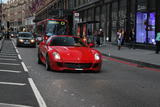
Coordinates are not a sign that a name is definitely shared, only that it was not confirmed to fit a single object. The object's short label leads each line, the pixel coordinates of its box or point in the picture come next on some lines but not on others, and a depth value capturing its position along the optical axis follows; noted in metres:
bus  34.34
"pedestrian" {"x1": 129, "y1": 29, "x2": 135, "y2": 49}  27.86
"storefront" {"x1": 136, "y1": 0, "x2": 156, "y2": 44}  26.11
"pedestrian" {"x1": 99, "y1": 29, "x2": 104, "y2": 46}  31.55
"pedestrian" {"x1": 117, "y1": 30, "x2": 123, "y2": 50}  26.93
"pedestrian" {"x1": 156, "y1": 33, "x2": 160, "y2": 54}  21.45
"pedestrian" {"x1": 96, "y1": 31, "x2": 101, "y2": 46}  31.46
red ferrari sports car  10.73
